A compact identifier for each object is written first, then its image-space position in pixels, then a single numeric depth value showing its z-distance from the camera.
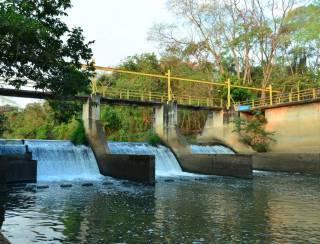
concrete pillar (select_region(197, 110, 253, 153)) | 30.97
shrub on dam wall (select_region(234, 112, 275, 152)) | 30.19
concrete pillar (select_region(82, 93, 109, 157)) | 22.77
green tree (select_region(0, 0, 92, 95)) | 8.04
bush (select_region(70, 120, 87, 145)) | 23.45
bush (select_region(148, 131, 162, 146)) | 27.81
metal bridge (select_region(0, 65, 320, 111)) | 27.71
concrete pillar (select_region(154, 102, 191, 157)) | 27.08
